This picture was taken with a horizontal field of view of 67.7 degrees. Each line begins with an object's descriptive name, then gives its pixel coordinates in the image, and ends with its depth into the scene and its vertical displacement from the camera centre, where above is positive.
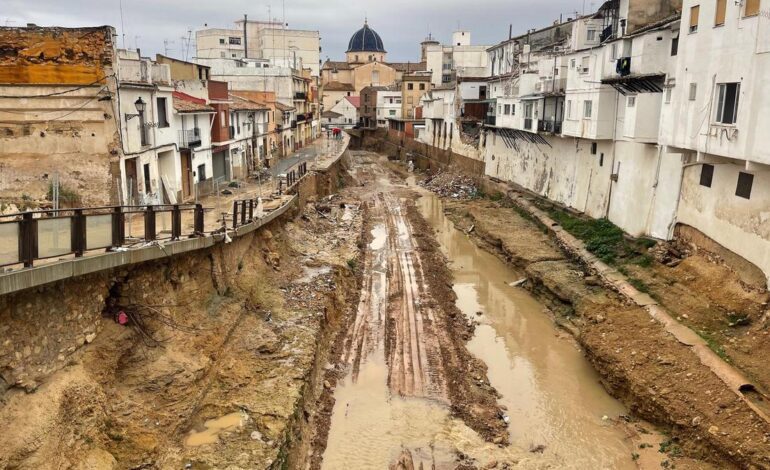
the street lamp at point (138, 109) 19.77 +0.37
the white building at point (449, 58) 87.88 +10.88
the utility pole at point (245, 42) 85.00 +11.93
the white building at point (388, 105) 90.50 +3.52
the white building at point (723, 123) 16.08 +0.46
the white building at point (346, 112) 101.12 +2.42
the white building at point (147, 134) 20.72 -0.59
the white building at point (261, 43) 84.06 +11.97
